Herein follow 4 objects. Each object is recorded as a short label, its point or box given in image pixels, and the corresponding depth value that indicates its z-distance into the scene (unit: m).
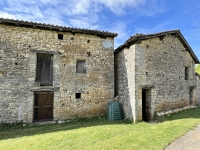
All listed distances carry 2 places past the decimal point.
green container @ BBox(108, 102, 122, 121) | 7.28
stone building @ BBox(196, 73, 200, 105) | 12.05
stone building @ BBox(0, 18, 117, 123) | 6.55
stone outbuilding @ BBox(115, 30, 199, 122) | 6.97
